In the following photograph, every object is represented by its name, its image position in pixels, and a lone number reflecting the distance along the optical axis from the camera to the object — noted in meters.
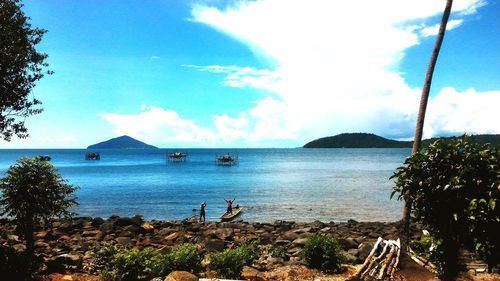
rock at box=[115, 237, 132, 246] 21.69
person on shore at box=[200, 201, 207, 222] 40.53
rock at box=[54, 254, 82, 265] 13.41
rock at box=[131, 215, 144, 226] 28.22
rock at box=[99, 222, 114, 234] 25.70
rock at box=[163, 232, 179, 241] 23.51
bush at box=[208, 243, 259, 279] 12.20
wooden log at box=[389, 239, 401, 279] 12.66
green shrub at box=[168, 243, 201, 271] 11.98
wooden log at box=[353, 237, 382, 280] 12.70
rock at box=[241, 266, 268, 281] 12.92
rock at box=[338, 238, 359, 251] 20.38
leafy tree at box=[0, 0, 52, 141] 14.40
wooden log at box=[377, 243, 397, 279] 12.66
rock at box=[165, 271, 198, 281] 10.52
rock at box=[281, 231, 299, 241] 24.28
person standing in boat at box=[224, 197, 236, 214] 43.78
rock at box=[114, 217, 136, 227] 27.59
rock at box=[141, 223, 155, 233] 26.73
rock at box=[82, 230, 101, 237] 25.12
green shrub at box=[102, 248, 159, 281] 11.09
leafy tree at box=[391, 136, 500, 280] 9.52
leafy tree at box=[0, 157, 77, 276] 13.59
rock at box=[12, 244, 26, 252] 15.47
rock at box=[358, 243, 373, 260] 17.66
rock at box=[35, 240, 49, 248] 20.23
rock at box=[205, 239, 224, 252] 18.97
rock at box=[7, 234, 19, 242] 18.89
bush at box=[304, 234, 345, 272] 14.47
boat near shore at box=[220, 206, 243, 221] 41.38
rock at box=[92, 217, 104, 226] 29.34
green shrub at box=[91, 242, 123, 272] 12.95
